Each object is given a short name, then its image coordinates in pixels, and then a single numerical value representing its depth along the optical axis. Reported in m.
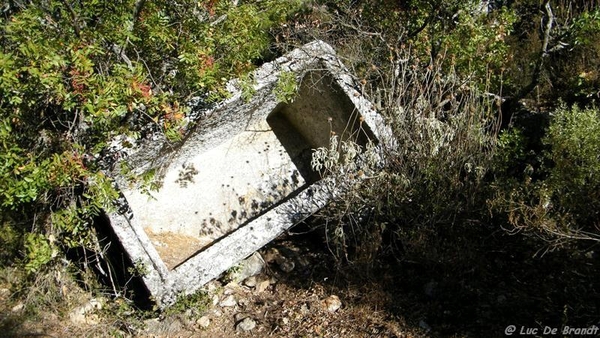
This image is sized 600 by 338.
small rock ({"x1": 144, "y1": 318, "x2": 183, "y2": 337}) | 3.72
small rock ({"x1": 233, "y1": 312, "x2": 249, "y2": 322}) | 3.78
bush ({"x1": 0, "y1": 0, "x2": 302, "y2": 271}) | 3.07
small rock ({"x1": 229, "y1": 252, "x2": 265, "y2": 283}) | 4.02
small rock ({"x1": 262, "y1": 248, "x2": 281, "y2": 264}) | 4.18
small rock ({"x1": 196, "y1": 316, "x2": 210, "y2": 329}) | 3.76
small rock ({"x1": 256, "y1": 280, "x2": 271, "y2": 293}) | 4.01
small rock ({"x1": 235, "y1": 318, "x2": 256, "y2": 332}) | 3.69
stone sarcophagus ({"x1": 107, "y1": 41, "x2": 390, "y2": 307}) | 3.74
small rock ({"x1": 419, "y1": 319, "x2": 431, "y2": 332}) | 3.47
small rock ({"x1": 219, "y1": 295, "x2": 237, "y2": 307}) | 3.90
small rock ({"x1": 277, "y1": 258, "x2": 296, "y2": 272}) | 4.11
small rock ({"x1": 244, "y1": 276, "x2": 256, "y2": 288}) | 4.03
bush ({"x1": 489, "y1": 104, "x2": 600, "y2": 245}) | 3.18
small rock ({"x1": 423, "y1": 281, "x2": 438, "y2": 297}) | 3.69
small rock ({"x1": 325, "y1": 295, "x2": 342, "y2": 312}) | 3.73
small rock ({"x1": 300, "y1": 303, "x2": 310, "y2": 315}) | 3.75
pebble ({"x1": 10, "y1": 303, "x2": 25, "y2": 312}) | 3.80
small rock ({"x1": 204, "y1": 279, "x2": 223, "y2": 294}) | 3.93
